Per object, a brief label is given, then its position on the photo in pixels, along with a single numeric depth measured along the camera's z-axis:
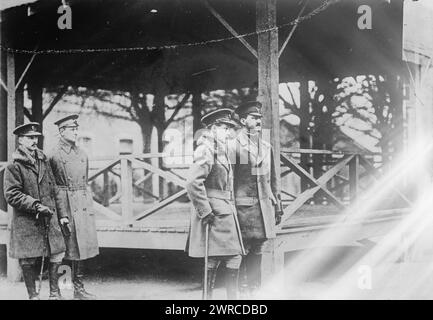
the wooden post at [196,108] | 15.29
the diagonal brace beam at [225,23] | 7.98
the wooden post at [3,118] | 9.75
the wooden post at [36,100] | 12.91
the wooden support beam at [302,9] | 8.26
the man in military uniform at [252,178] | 7.71
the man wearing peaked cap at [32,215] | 7.70
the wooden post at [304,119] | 14.39
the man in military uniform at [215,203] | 7.33
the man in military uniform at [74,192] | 7.85
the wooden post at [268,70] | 8.05
